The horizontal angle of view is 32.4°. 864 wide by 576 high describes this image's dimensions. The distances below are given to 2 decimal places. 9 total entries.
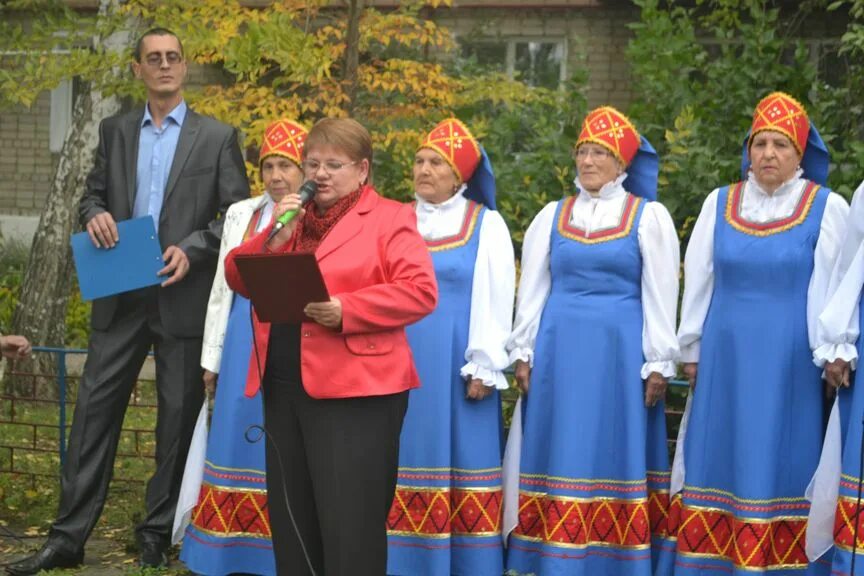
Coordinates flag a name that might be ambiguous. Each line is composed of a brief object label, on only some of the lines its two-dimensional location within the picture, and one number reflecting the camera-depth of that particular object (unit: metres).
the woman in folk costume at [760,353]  6.09
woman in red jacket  4.83
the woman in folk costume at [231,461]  6.59
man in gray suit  6.66
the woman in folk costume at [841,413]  5.74
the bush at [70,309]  13.52
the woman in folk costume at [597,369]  6.38
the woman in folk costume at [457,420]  6.52
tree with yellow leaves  8.03
